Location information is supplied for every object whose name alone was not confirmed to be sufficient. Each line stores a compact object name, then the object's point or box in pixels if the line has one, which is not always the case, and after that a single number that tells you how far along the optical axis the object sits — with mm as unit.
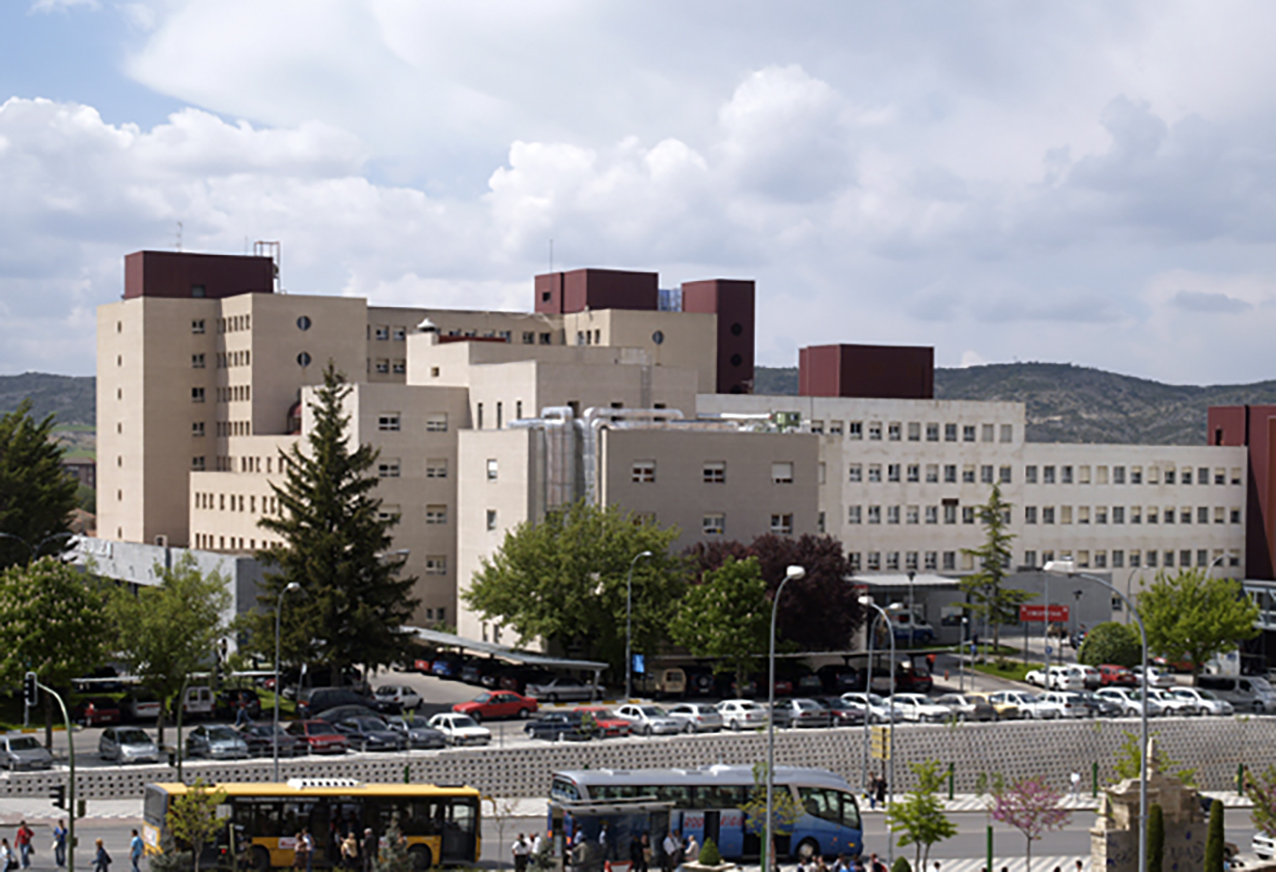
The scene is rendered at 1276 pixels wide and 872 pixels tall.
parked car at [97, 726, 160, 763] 56438
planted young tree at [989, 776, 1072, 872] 45594
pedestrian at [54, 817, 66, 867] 42312
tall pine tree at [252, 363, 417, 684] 72500
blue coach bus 45062
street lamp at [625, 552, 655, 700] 73625
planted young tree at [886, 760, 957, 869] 45562
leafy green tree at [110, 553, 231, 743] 63844
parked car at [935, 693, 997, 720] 68375
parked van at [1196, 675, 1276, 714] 75812
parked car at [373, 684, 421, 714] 71062
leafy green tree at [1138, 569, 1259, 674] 85625
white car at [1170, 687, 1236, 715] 72750
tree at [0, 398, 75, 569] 91312
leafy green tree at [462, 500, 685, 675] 76500
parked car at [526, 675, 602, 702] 74375
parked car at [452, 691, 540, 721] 69000
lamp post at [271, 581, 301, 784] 51191
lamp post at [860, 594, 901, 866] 48312
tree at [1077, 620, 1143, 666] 87188
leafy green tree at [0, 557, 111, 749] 59969
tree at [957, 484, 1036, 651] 95438
